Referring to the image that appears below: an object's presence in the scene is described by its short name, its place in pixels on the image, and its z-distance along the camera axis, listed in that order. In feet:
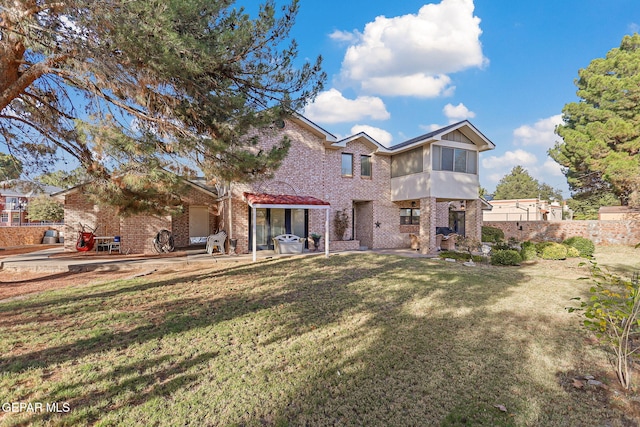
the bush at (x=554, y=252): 43.42
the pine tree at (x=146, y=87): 17.22
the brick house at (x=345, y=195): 47.19
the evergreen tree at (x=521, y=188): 203.31
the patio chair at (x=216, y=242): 44.83
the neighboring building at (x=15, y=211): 88.94
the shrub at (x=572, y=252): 44.72
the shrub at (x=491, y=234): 68.39
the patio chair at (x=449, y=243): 54.75
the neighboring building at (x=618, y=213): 63.00
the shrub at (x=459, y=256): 42.55
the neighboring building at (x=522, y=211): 110.32
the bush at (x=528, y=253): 43.98
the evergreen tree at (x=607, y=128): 69.62
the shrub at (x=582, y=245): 49.44
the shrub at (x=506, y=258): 39.14
